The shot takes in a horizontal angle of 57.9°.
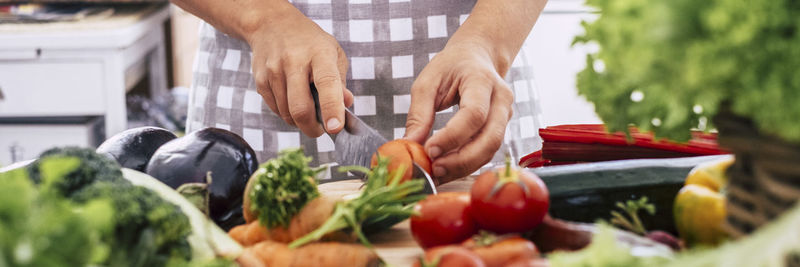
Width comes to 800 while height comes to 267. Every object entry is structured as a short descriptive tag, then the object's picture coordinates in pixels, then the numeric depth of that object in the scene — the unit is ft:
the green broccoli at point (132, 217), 2.35
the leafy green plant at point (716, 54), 1.86
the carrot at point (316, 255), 2.91
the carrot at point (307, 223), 3.12
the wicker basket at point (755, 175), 2.00
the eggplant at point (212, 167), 3.50
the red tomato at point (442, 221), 2.99
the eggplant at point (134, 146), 3.85
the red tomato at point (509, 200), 2.80
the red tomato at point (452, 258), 2.54
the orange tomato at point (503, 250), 2.63
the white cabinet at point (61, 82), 9.89
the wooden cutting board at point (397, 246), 3.28
